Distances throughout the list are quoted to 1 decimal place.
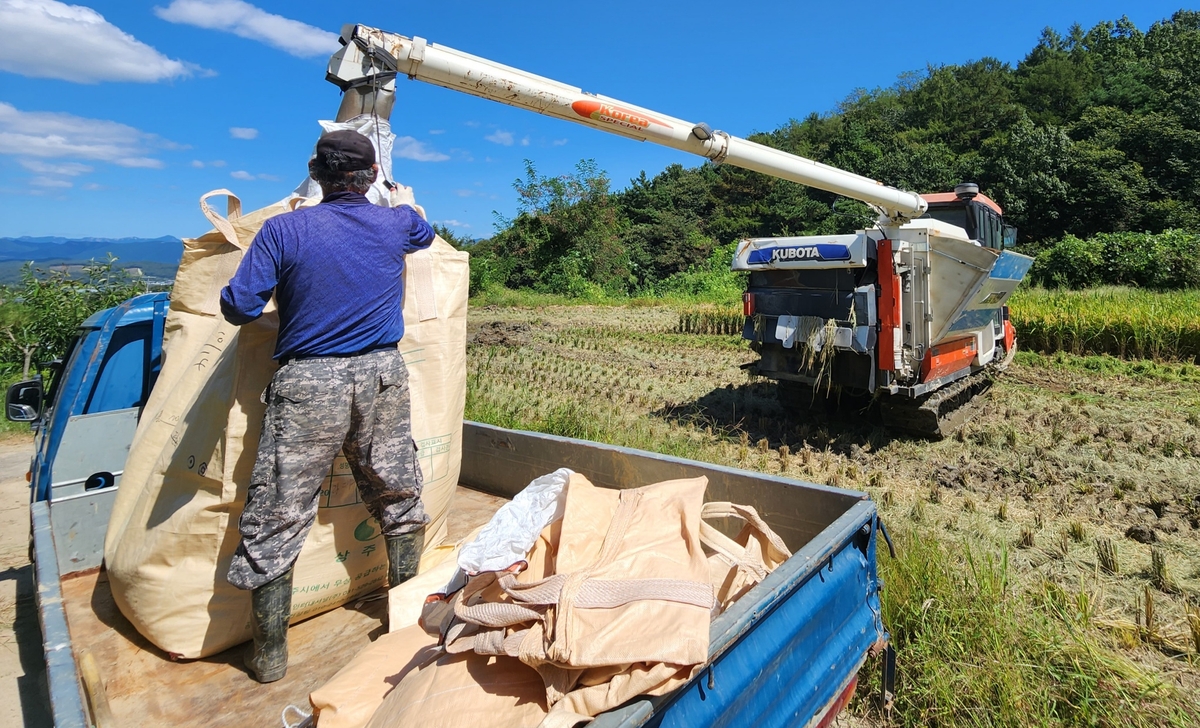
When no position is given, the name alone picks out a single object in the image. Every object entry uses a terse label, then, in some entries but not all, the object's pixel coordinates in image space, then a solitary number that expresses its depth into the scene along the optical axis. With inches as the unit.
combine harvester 173.2
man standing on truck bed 82.8
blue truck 63.8
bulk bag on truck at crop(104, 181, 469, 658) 88.4
